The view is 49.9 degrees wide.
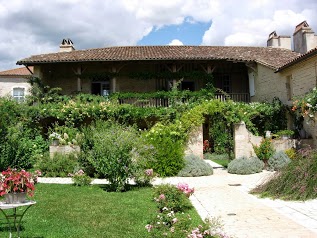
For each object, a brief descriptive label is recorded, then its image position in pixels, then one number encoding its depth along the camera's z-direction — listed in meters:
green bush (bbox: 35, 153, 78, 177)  13.30
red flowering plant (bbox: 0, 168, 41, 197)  4.97
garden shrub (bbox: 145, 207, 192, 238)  4.49
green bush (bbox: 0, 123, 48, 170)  12.99
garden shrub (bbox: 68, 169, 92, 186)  10.85
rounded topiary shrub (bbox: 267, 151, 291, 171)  13.70
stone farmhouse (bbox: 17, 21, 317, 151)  20.39
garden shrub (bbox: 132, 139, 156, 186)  10.25
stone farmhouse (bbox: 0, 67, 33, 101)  31.69
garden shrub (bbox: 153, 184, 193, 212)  7.11
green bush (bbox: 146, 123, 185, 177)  12.95
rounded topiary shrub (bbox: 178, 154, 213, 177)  12.98
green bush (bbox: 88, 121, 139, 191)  9.80
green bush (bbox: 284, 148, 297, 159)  14.43
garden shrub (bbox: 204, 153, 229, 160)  19.59
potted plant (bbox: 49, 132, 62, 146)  14.82
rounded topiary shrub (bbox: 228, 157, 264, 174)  13.45
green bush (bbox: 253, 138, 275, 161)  14.28
